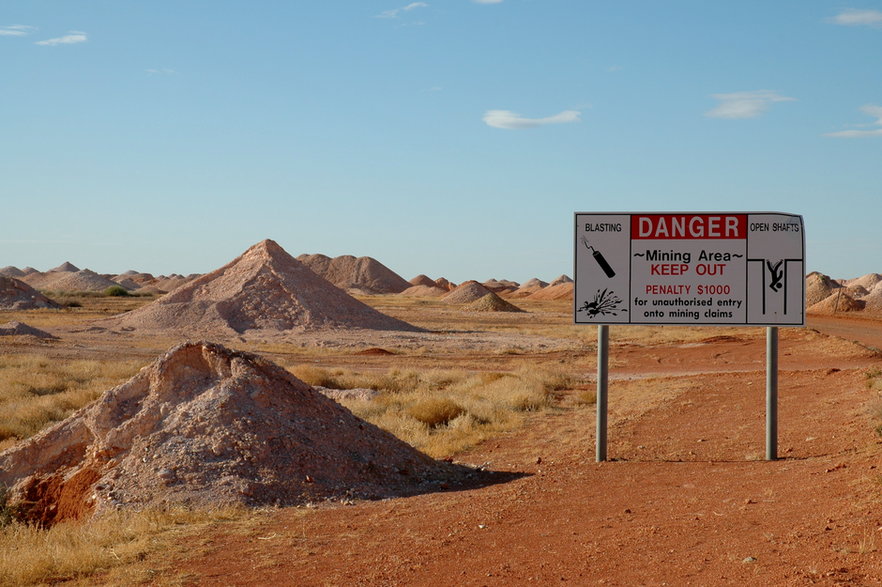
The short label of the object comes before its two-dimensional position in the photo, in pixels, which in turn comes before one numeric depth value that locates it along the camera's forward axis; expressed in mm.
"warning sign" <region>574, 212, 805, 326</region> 10859
